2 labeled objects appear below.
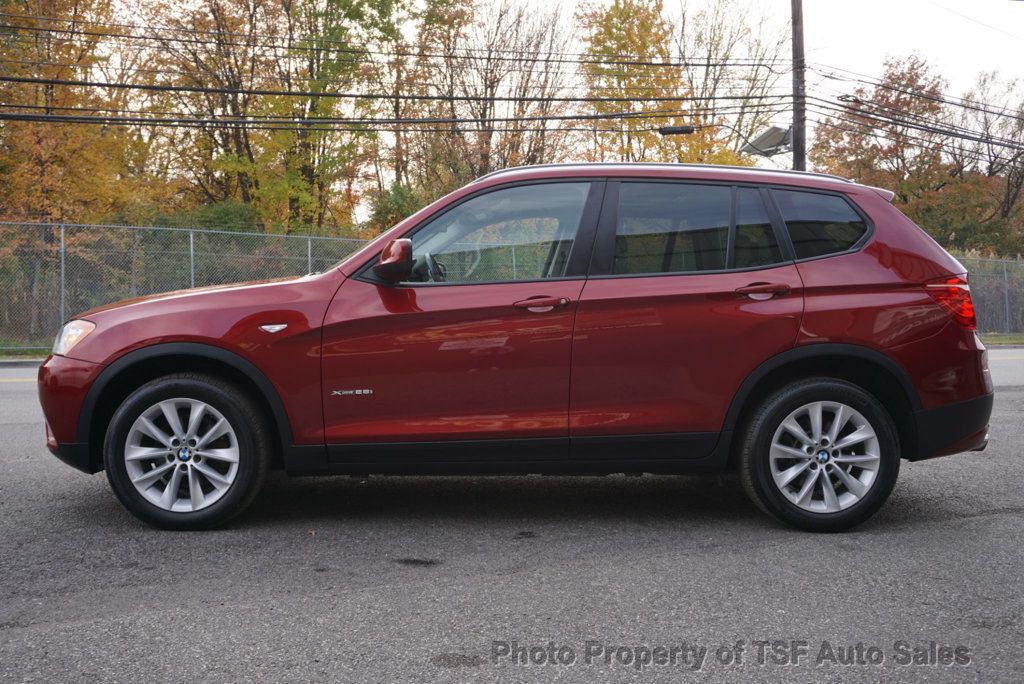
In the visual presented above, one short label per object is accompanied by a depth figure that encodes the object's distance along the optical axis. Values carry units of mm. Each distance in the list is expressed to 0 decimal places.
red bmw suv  4922
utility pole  24344
